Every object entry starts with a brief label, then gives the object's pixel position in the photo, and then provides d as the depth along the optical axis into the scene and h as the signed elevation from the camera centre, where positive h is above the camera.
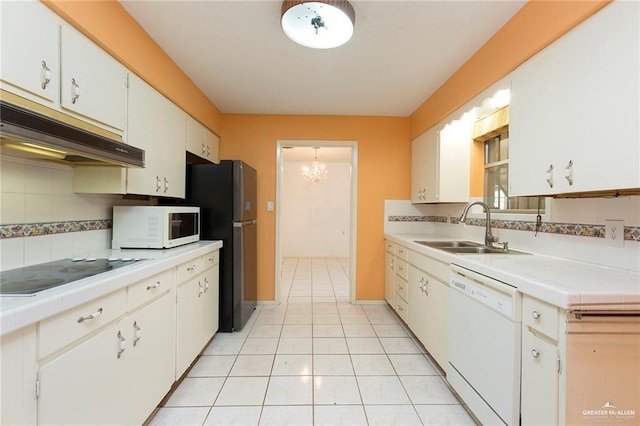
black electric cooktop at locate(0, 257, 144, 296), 1.04 -0.29
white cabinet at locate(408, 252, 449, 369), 2.03 -0.75
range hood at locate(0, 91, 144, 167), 0.89 +0.28
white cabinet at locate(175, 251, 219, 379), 1.91 -0.76
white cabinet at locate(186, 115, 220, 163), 2.68 +0.72
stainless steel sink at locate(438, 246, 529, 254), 2.07 -0.30
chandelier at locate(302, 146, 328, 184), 6.13 +0.83
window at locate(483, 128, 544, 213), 2.36 +0.34
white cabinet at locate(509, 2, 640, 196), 1.11 +0.48
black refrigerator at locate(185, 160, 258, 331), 2.73 -0.04
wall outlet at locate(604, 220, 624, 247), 1.42 -0.09
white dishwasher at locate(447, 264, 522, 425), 1.30 -0.70
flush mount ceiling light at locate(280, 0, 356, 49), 1.54 +1.09
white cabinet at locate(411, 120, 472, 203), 2.85 +0.51
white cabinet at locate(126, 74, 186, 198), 1.82 +0.51
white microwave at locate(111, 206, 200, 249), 1.96 -0.12
